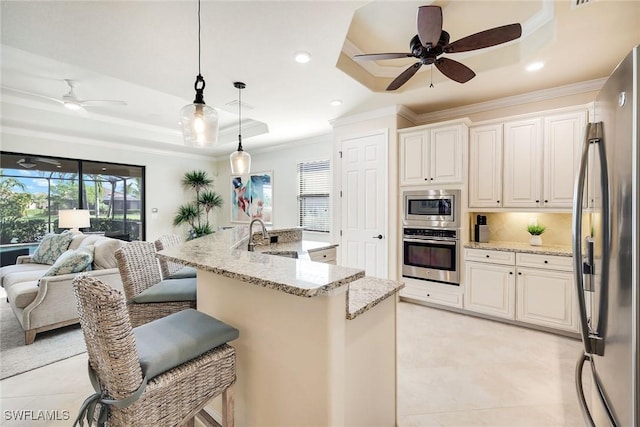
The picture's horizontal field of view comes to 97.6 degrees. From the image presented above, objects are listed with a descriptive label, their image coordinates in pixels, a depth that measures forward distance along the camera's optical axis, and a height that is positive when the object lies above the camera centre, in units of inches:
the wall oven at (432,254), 138.8 -22.0
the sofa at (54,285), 109.3 -31.5
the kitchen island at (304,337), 44.8 -23.1
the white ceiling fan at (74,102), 134.2 +53.0
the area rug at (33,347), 94.3 -51.9
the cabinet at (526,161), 119.3 +23.4
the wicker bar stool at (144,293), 77.1 -22.8
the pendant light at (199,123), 76.1 +24.6
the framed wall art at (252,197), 250.5 +13.3
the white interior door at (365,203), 157.4 +4.9
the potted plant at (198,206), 268.8 +5.3
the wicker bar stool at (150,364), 39.9 -24.8
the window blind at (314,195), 213.8 +12.9
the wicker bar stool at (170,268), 95.3 -20.9
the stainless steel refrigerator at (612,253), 28.5 -5.0
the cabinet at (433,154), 138.4 +30.0
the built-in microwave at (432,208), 138.9 +1.9
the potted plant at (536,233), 131.6 -9.9
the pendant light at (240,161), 128.7 +23.2
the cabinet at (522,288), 114.0 -33.4
